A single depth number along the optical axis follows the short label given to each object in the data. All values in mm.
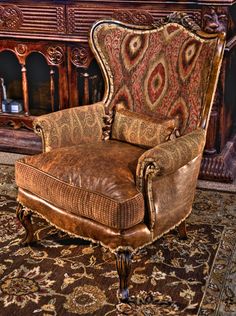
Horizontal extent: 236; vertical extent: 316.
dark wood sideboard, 3453
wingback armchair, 2330
